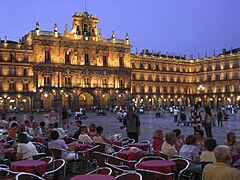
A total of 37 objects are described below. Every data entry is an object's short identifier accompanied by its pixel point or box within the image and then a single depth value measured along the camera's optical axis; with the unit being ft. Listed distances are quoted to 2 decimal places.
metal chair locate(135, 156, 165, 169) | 26.32
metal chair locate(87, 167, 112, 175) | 22.11
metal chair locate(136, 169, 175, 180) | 21.41
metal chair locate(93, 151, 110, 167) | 27.77
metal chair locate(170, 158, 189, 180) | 24.79
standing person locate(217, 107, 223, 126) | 85.66
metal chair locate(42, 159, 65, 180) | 23.26
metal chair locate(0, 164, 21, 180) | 23.98
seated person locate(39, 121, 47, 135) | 50.98
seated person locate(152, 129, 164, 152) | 31.32
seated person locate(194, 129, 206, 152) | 30.50
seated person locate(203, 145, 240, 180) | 15.06
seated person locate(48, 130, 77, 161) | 31.03
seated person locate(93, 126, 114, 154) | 33.86
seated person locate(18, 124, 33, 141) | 37.73
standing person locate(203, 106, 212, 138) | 52.24
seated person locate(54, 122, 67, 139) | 44.95
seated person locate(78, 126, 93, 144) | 35.76
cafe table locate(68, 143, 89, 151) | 33.64
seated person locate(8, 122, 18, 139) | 40.11
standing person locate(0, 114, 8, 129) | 61.14
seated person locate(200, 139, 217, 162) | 23.56
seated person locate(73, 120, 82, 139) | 40.72
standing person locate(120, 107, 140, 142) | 41.91
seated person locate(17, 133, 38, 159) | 27.73
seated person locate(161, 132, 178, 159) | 27.91
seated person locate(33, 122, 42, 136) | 45.68
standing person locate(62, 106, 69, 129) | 79.84
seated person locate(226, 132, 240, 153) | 28.90
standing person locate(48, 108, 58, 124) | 72.88
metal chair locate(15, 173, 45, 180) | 21.06
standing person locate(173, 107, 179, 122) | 103.71
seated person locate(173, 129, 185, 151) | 32.98
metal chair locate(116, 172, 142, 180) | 19.87
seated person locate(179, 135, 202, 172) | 26.27
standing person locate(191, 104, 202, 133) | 56.25
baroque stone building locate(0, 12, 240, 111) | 182.60
